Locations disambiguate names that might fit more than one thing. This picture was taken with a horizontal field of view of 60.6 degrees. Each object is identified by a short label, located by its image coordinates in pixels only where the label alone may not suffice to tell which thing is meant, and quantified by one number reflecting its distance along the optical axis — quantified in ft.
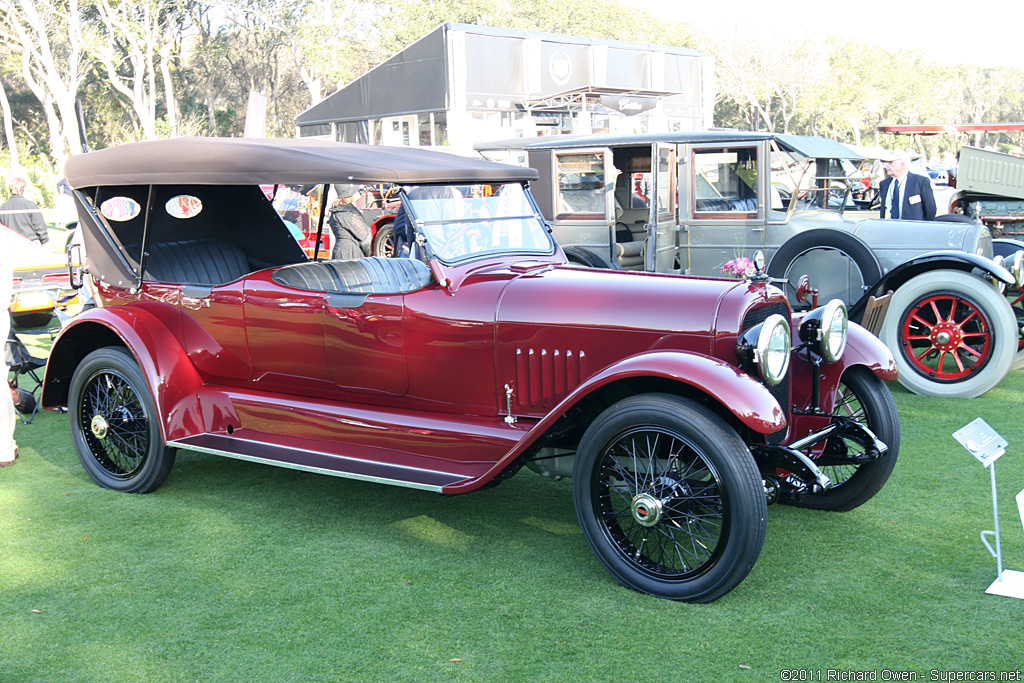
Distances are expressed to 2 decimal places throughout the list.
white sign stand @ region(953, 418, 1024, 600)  10.65
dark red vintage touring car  10.89
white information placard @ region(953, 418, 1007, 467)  10.83
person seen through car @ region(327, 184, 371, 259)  21.68
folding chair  19.84
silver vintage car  20.30
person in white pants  16.37
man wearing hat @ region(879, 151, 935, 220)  26.91
